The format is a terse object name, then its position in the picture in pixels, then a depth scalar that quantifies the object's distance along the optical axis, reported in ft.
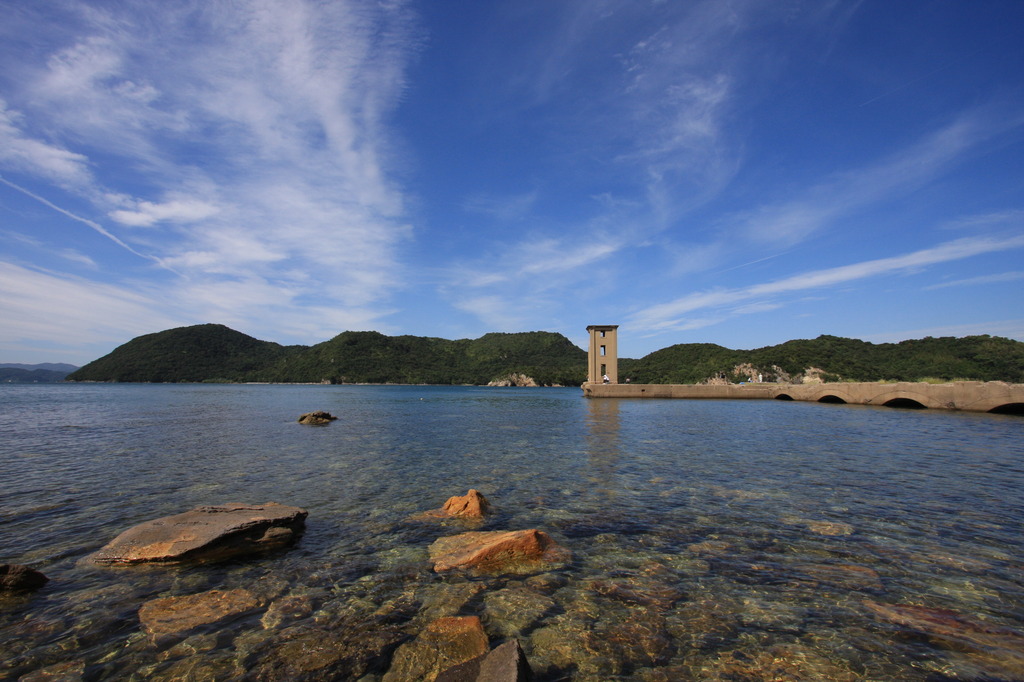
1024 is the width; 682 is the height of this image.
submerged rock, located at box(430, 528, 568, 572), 26.81
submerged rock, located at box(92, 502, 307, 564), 27.20
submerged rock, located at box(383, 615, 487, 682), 16.75
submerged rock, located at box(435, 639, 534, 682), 14.76
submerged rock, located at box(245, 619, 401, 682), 16.53
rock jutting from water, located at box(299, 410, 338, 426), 118.83
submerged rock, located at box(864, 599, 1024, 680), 16.79
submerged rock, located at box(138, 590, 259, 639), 19.98
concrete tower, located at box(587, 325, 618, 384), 302.86
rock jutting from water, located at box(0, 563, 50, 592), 22.76
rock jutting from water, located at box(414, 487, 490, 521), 36.86
